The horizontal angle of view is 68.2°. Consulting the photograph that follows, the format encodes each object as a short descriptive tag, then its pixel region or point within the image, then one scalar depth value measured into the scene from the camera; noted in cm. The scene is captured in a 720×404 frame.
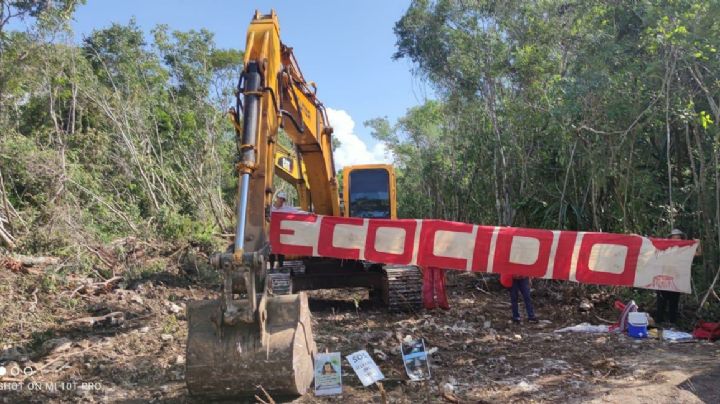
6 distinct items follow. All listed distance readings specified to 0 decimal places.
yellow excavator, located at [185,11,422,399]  397
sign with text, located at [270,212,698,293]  710
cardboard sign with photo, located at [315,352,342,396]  472
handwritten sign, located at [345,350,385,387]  500
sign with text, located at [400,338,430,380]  514
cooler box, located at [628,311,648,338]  657
